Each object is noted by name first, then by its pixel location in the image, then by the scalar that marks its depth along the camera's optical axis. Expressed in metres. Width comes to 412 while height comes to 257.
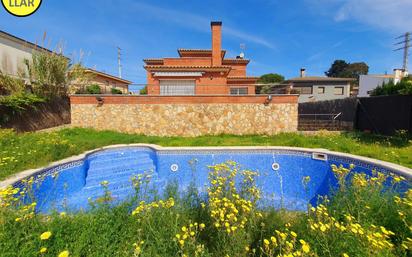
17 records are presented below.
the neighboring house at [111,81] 25.80
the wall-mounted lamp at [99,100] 11.08
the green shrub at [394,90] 8.31
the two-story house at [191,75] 14.03
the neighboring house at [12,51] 14.98
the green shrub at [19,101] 8.49
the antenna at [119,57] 38.50
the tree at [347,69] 61.81
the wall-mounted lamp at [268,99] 11.20
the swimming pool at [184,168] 5.15
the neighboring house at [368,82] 31.31
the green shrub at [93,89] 14.97
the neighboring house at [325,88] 32.31
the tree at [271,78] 57.03
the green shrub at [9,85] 9.56
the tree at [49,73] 11.09
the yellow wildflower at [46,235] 1.64
